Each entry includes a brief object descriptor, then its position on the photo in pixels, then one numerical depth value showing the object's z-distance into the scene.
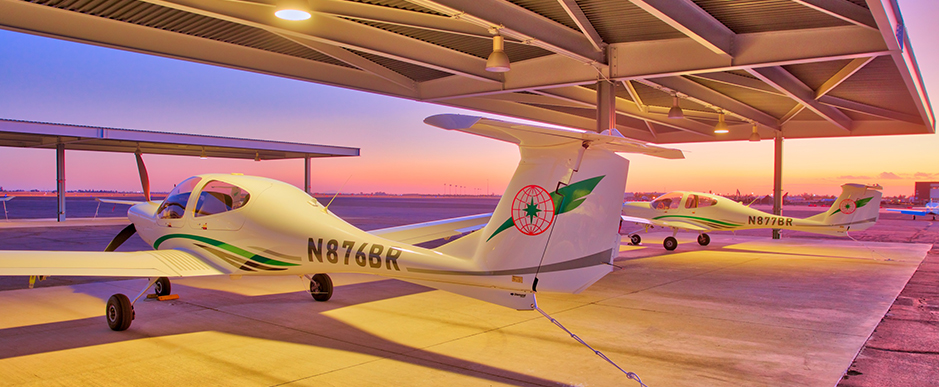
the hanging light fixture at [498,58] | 7.72
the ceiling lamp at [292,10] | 6.03
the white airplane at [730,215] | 15.16
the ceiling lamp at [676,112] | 11.91
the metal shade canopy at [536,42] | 7.52
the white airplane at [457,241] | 4.50
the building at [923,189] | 98.00
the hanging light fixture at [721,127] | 14.77
